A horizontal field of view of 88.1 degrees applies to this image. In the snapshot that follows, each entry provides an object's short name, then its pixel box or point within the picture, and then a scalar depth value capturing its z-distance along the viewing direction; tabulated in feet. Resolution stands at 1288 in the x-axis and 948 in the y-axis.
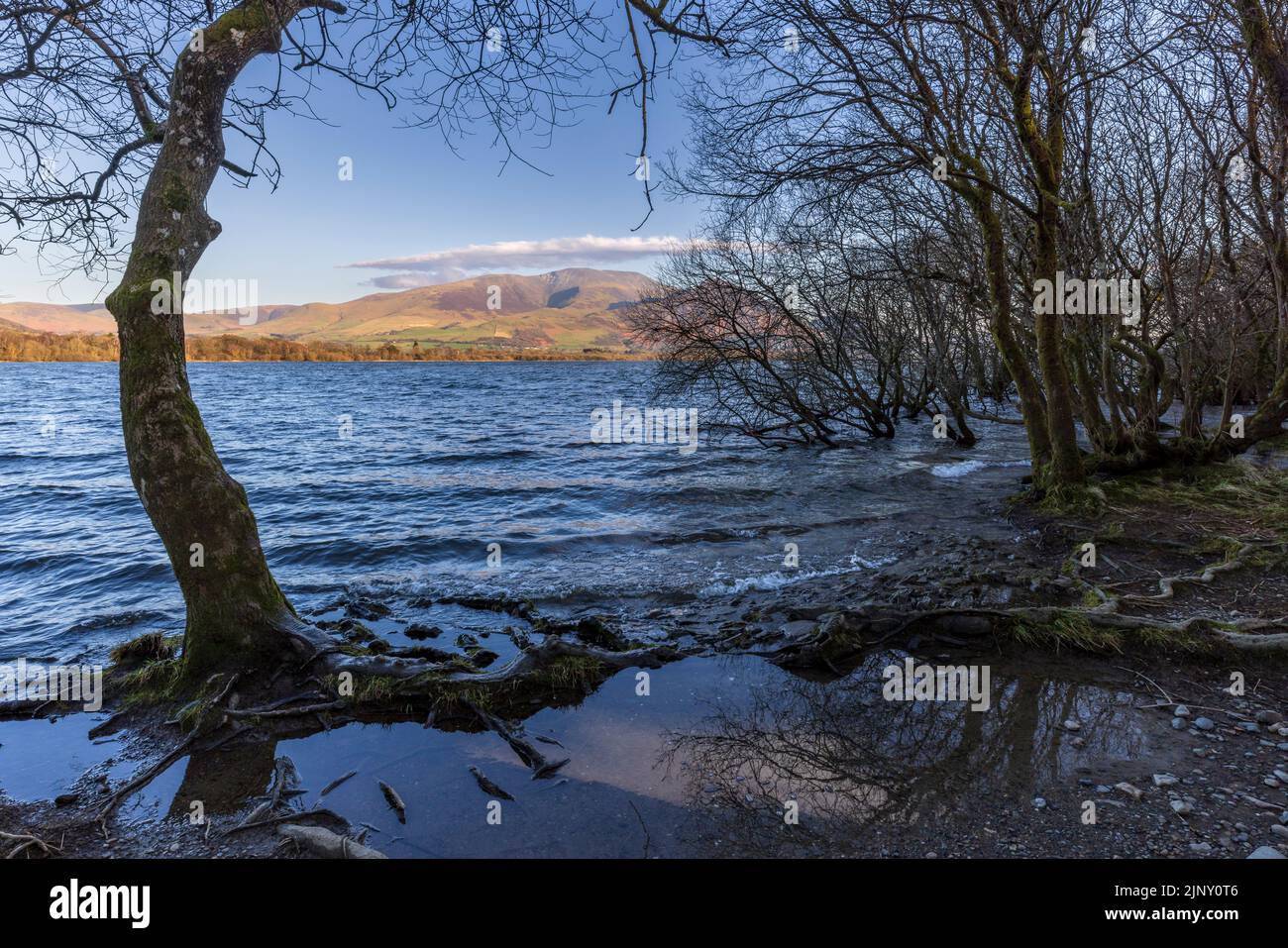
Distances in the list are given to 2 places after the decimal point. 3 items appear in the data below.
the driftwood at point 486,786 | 15.48
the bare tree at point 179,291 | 18.04
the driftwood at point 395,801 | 14.83
